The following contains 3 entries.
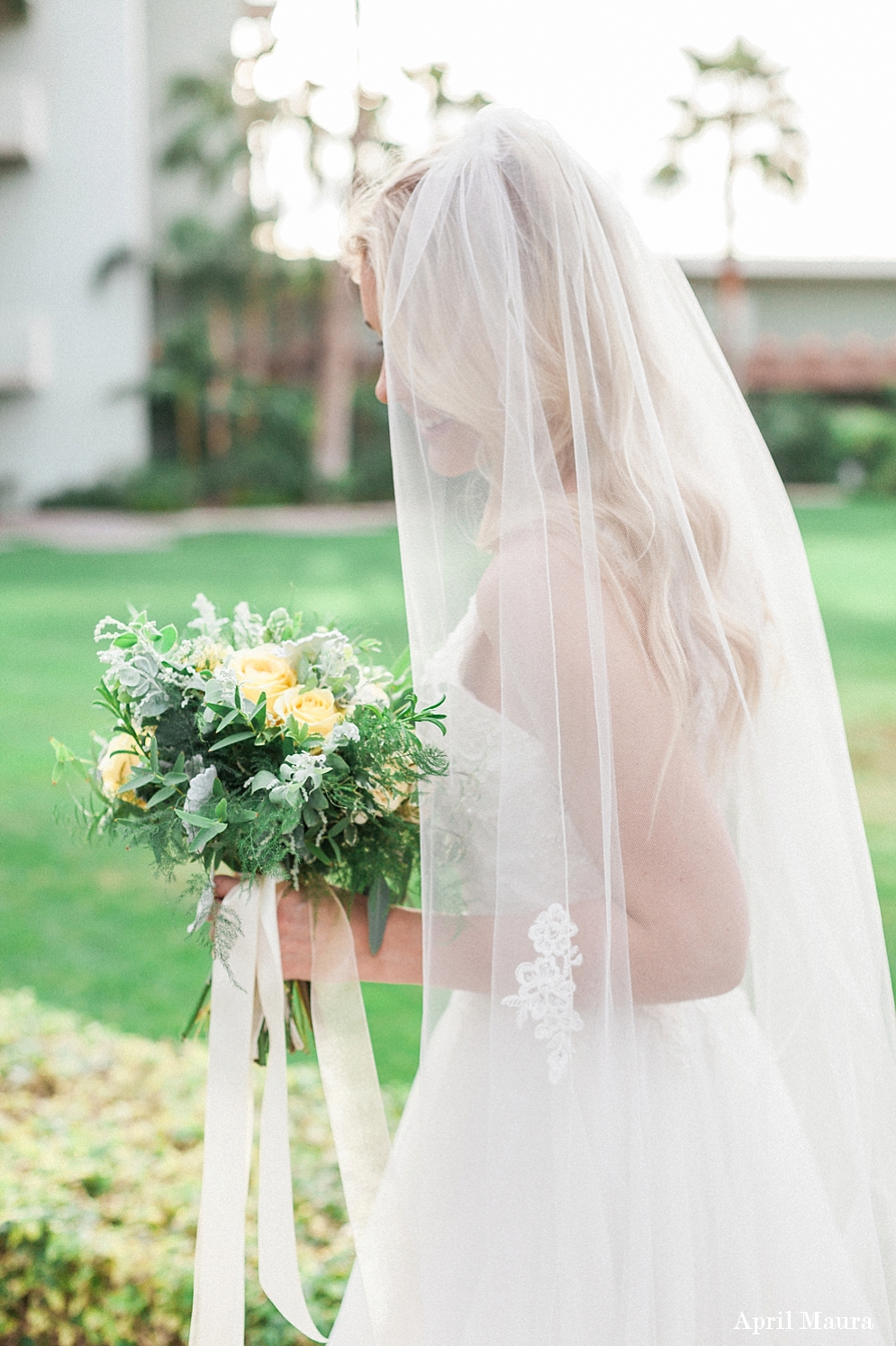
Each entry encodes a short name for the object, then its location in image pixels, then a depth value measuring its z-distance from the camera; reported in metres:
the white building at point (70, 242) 20.06
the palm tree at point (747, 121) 23.94
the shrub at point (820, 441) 23.56
